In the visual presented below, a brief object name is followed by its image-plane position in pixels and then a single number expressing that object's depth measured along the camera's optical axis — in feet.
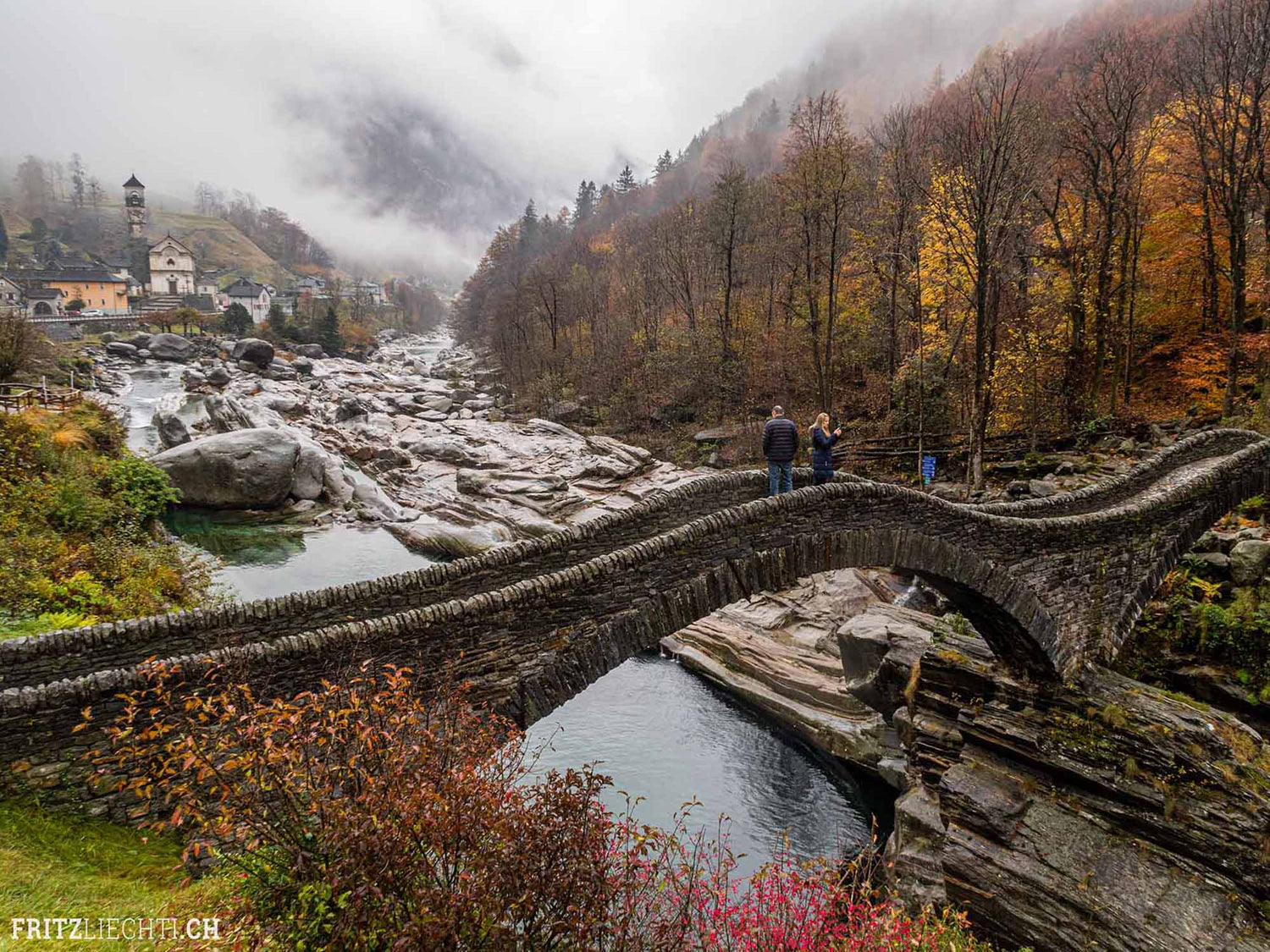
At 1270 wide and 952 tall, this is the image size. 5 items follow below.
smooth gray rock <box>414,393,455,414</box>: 153.78
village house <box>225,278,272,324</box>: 332.80
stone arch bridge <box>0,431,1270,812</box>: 19.77
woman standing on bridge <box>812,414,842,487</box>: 33.42
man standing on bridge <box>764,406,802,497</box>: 33.83
